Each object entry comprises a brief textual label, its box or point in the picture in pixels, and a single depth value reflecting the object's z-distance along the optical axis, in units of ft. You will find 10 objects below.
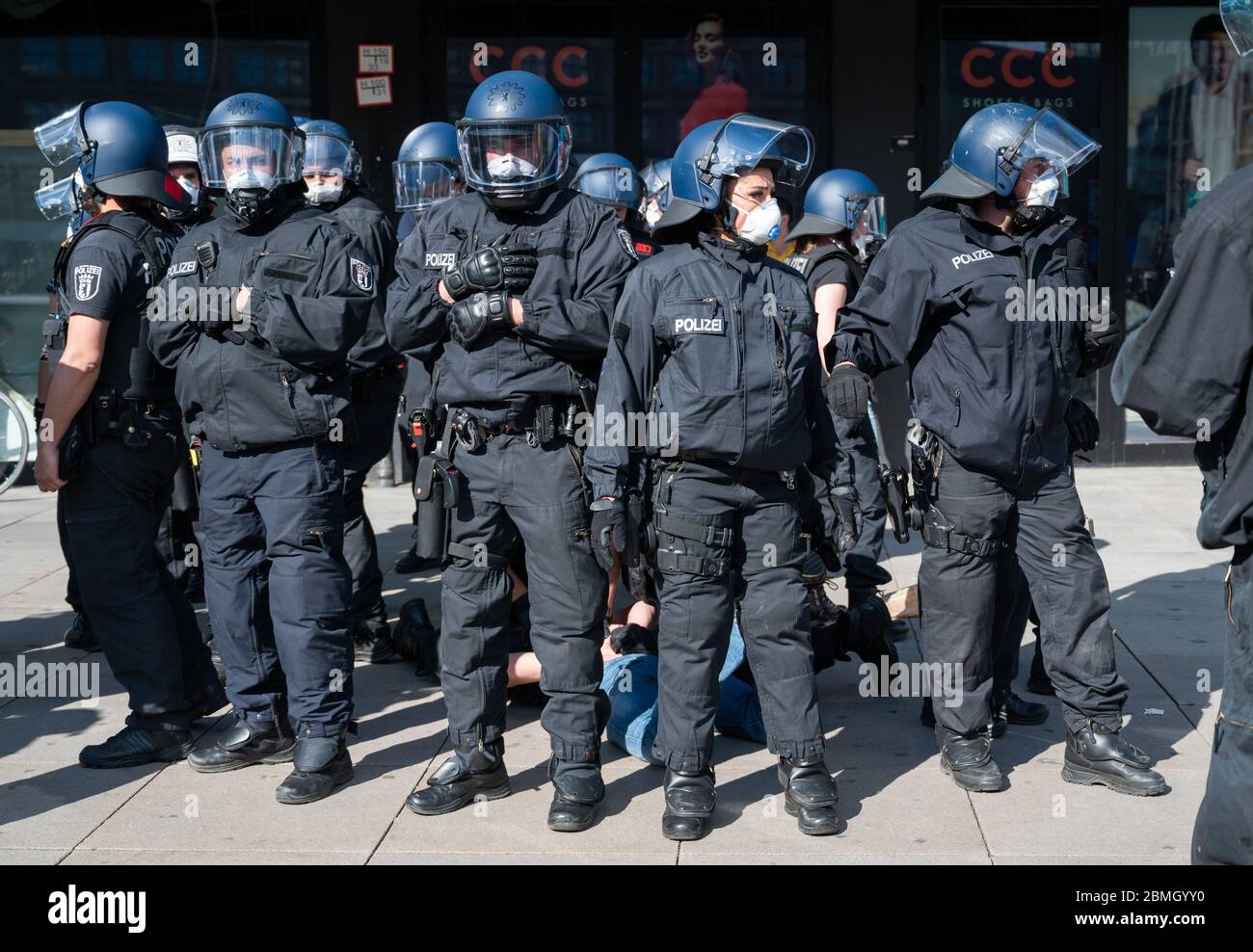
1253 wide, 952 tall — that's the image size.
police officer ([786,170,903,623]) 20.36
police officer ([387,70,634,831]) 13.99
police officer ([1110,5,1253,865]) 9.21
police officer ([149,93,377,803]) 14.78
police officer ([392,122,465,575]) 21.01
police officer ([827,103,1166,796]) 14.61
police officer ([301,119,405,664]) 19.35
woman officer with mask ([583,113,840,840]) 13.66
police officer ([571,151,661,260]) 22.26
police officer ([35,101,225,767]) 15.42
